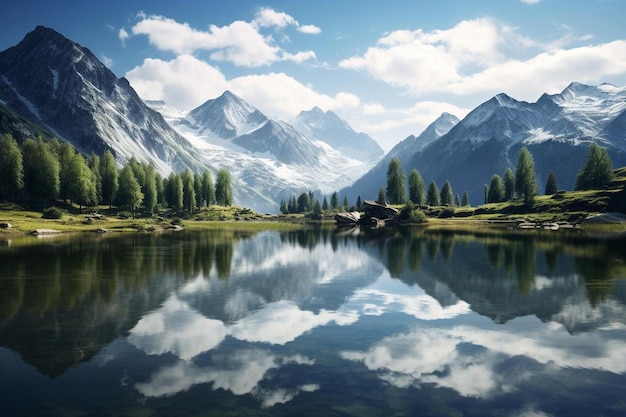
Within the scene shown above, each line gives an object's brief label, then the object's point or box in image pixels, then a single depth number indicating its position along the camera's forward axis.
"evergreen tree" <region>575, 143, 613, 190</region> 155.62
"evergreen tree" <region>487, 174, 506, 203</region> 197.50
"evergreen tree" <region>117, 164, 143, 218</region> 148.00
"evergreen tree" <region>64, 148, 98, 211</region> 133.12
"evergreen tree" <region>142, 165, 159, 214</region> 167.00
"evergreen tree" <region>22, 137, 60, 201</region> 129.00
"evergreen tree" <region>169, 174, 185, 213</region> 181.25
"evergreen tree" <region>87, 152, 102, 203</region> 152.25
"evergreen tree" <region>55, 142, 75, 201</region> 134.50
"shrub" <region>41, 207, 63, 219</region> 118.19
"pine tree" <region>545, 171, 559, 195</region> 183.25
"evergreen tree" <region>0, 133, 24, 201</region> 124.94
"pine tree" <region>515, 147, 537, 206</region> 158.88
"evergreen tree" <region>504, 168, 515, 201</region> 192.06
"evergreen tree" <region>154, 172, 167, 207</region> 186.75
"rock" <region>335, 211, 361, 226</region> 170.75
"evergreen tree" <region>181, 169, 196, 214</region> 182.88
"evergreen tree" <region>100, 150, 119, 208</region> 156.12
